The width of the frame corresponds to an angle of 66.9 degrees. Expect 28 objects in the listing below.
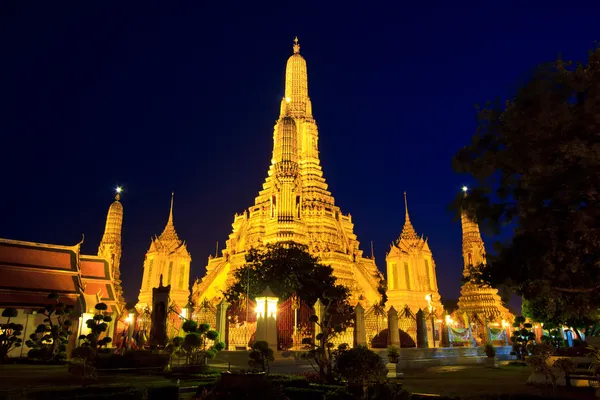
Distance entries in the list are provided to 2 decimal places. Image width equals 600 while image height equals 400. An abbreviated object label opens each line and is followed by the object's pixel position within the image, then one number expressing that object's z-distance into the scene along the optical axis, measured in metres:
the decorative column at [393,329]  21.86
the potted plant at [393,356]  17.03
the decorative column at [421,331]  23.28
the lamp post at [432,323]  25.00
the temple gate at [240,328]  21.55
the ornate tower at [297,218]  41.00
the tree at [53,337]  20.94
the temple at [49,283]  24.30
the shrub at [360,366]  10.15
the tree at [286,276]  27.38
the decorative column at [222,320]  20.92
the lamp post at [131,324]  23.05
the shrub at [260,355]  13.77
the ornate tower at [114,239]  48.00
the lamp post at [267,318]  18.30
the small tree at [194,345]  16.69
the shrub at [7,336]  19.67
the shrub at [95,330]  17.36
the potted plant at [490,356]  21.69
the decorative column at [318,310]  19.88
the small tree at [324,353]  12.74
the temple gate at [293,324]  20.91
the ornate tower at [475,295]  43.75
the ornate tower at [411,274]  45.72
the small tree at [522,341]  25.31
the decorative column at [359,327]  20.07
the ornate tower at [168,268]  49.66
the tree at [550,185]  9.44
